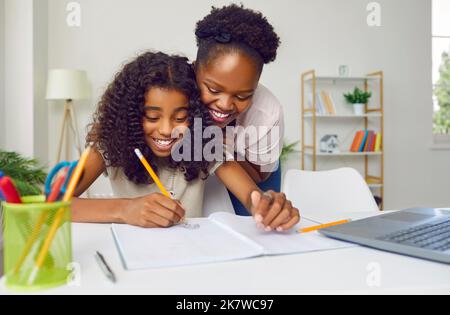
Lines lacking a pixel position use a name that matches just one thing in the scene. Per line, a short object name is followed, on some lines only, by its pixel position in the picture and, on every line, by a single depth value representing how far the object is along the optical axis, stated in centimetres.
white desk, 52
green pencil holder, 51
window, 424
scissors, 54
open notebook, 64
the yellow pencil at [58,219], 51
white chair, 150
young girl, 105
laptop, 67
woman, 109
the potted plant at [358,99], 374
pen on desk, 55
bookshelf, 372
